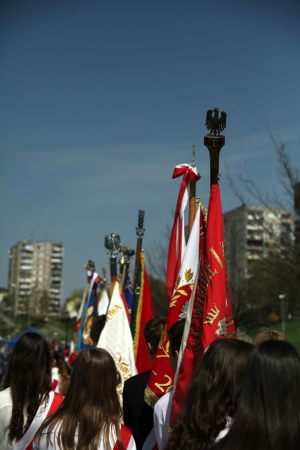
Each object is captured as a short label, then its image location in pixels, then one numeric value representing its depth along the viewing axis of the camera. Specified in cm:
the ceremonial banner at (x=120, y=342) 784
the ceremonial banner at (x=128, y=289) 1086
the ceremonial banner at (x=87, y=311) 1379
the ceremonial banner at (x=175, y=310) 494
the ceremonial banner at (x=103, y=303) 1425
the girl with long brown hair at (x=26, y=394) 440
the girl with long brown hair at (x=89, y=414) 373
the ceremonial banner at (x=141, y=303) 905
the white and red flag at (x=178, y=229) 635
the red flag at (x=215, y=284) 471
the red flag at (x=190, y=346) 436
